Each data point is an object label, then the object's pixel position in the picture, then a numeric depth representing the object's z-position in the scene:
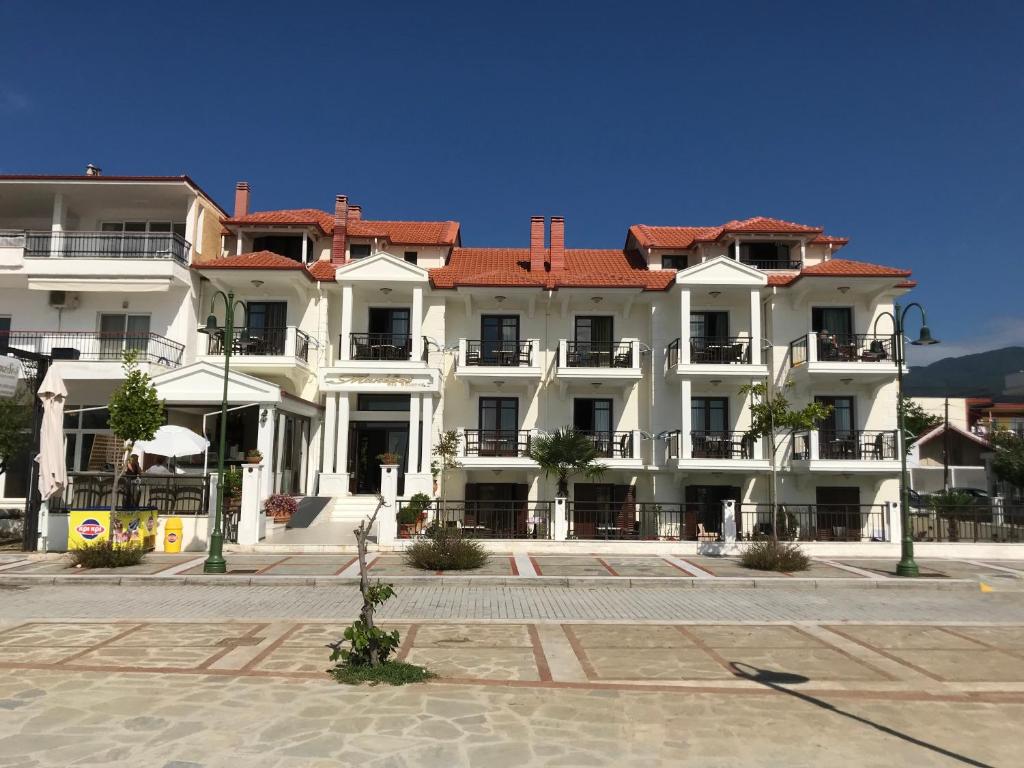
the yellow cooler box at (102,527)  15.65
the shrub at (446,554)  14.59
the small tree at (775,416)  17.42
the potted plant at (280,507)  19.30
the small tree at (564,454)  19.92
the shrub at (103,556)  14.31
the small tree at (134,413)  15.60
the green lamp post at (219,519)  13.88
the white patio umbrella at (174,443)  17.00
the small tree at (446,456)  22.78
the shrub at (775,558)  15.11
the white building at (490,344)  23.02
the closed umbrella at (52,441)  15.37
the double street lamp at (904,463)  14.85
